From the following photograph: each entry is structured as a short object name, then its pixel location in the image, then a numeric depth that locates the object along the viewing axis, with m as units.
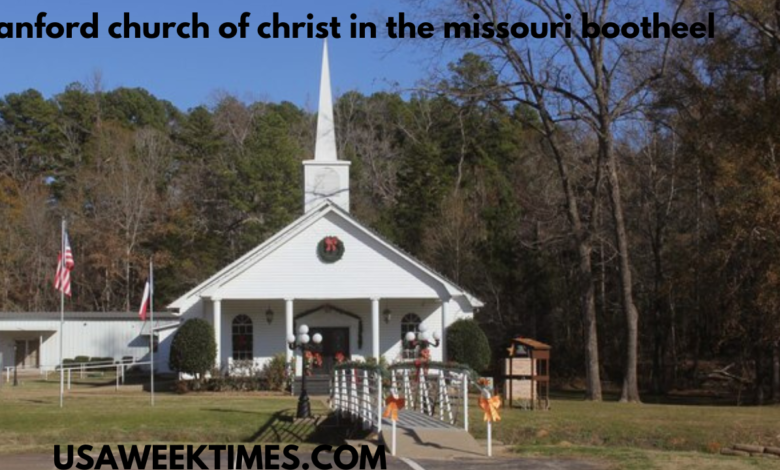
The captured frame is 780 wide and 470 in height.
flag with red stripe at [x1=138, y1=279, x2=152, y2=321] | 34.86
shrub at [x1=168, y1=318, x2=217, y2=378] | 38.06
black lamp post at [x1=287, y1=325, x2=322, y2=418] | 27.58
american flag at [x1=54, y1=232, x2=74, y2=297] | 31.69
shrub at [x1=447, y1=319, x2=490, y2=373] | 39.94
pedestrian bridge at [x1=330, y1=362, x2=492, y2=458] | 18.67
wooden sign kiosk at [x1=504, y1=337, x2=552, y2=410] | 28.50
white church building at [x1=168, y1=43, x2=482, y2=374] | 39.69
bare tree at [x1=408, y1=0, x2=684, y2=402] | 32.81
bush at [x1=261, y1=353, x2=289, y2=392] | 37.72
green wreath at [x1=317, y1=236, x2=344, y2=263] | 40.12
